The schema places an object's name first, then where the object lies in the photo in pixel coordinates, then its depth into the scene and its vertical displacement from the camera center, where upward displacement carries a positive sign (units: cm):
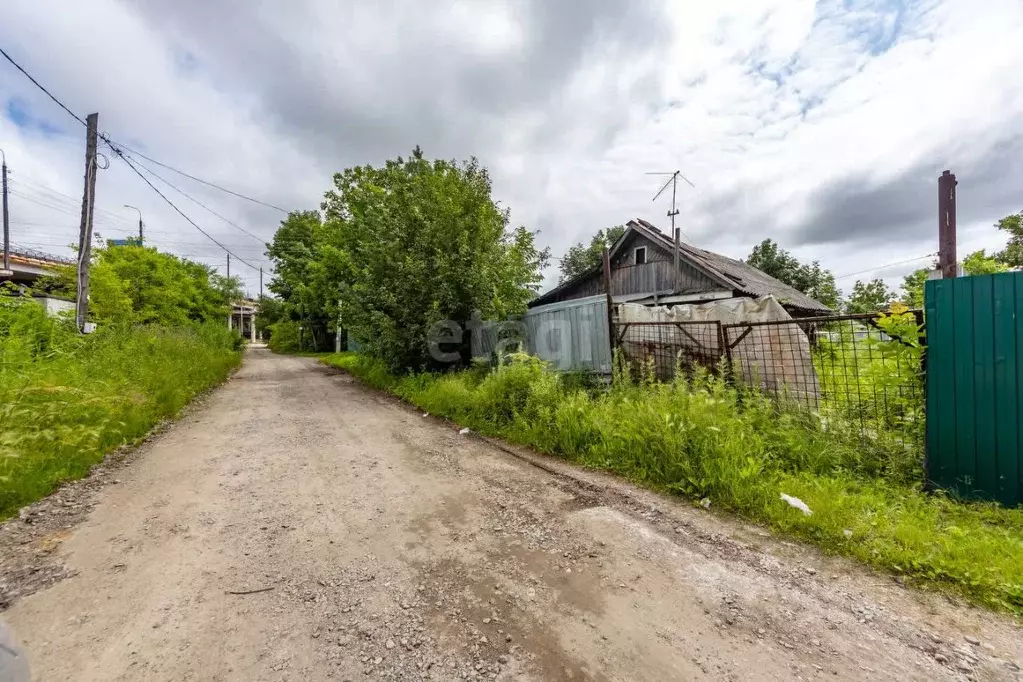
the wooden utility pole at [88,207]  841 +290
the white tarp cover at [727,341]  574 +17
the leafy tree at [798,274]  2783 +547
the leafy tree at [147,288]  1552 +276
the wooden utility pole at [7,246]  2292 +558
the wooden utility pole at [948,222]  370 +123
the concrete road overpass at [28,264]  2406 +492
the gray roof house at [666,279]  1346 +276
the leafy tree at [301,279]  2028 +414
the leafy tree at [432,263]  920 +203
